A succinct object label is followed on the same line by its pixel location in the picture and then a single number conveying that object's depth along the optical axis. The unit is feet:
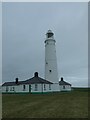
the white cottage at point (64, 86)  75.06
